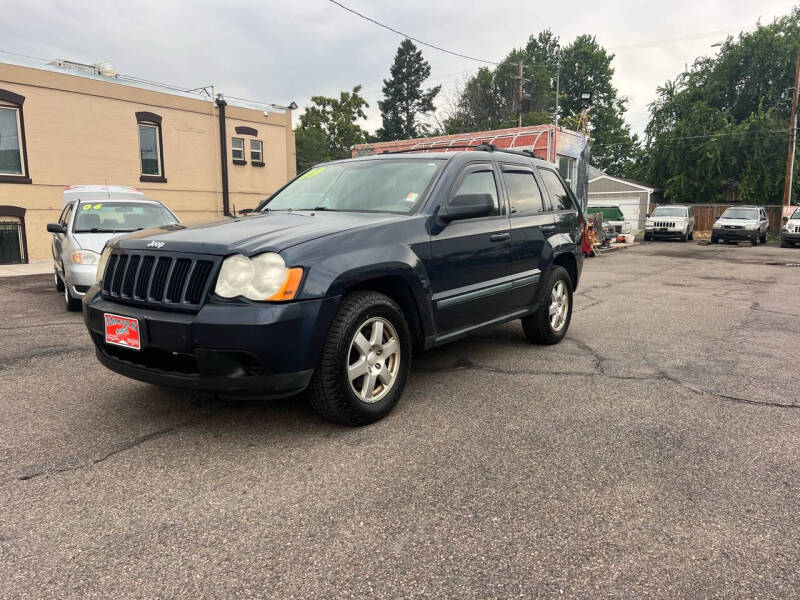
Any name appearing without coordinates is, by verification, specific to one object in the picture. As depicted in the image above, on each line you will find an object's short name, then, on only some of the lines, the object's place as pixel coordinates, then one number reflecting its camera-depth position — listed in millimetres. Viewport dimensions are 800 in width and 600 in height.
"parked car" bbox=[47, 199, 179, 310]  7324
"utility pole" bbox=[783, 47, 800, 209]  29391
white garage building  43375
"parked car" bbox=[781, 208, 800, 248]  22969
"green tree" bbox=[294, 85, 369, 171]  48906
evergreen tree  56906
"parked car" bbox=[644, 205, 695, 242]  27000
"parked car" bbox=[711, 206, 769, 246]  24641
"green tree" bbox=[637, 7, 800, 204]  35094
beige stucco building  16078
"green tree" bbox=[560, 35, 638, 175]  64750
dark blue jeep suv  3107
